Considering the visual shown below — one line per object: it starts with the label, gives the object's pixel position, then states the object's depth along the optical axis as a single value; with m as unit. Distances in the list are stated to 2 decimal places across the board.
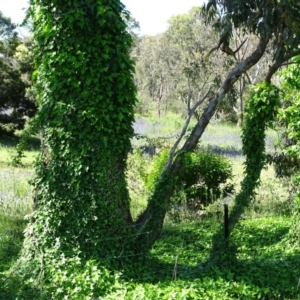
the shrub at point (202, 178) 9.58
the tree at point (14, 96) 19.81
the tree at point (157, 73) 32.59
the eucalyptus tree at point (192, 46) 18.50
